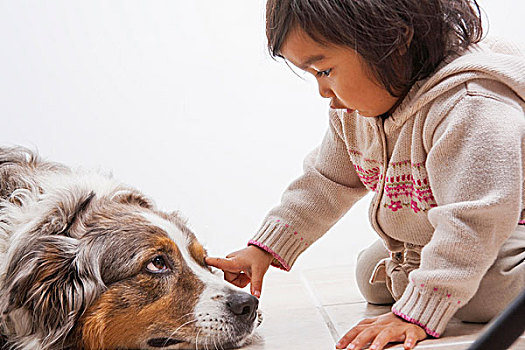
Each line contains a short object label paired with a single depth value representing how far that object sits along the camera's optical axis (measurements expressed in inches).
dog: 52.8
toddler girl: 46.2
